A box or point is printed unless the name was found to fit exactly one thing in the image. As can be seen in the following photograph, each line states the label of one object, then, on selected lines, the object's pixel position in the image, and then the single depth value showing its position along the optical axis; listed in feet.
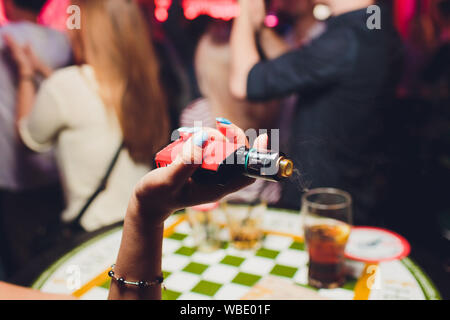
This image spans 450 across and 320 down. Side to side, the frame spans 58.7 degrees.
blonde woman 6.59
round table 3.61
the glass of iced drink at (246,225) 4.56
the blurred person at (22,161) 8.41
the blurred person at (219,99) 8.73
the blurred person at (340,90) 6.30
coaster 4.17
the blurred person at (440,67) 9.16
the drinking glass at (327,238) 3.76
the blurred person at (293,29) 8.11
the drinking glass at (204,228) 4.57
